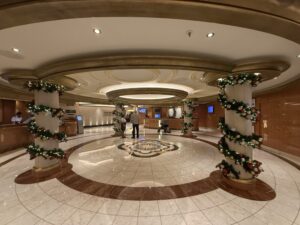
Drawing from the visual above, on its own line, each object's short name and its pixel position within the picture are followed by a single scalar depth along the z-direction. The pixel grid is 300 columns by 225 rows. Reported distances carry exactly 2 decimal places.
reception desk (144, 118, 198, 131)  13.67
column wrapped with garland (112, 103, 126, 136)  10.55
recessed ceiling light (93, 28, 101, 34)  1.98
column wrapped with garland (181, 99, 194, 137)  10.39
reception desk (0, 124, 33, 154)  6.29
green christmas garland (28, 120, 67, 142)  3.85
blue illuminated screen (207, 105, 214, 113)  13.28
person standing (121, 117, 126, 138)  10.39
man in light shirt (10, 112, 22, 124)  8.20
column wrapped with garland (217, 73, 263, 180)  3.19
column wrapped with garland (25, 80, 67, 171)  3.87
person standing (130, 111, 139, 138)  9.92
